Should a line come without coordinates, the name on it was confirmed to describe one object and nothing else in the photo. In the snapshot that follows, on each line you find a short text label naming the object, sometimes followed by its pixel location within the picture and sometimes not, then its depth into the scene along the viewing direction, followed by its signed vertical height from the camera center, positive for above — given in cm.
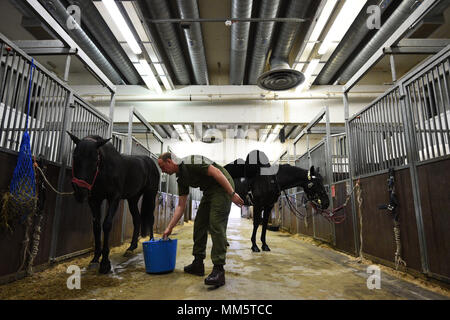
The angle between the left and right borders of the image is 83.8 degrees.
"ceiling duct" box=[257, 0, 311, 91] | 425 +301
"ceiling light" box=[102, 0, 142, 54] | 350 +272
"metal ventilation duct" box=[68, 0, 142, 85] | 432 +324
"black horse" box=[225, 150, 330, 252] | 414 +32
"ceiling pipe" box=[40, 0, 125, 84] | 399 +305
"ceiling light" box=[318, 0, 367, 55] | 364 +284
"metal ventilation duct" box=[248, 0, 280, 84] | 417 +318
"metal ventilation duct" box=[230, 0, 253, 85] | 401 +310
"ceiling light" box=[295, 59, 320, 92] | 526 +290
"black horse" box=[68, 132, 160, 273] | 218 +21
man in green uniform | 198 -2
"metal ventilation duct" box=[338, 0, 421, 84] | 395 +304
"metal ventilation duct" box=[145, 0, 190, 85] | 404 +314
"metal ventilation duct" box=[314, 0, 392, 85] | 442 +326
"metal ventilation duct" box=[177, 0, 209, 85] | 415 +320
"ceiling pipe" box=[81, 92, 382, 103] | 687 +284
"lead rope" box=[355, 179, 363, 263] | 320 -1
